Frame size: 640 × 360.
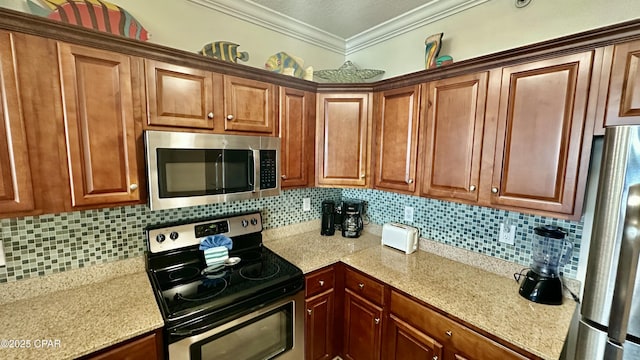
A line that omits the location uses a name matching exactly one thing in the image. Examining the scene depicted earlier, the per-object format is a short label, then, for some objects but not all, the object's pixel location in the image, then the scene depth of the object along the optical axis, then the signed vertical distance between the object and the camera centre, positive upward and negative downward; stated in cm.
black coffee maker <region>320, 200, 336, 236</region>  238 -58
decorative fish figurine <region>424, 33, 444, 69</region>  183 +81
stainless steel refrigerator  92 -35
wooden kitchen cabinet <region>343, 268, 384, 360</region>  170 -113
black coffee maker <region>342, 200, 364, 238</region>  234 -57
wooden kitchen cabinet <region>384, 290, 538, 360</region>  119 -94
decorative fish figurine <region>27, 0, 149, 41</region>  129 +75
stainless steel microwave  132 -7
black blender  133 -58
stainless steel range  125 -76
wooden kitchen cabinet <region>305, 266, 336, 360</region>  178 -115
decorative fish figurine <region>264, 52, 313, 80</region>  200 +74
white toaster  198 -63
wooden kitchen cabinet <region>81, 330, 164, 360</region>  105 -84
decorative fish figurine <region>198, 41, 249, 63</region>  168 +70
